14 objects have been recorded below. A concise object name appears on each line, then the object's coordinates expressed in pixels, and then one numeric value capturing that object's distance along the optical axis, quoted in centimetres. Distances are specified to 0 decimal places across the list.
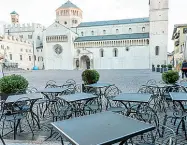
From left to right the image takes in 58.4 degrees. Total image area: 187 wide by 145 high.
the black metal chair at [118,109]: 359
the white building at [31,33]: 4653
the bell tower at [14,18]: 4901
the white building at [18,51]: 3681
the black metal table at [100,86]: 562
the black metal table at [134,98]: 326
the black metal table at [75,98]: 370
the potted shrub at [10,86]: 498
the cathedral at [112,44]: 3703
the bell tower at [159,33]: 3656
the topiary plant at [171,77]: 608
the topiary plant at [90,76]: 723
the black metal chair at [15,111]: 340
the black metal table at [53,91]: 479
